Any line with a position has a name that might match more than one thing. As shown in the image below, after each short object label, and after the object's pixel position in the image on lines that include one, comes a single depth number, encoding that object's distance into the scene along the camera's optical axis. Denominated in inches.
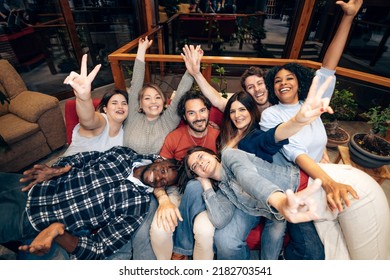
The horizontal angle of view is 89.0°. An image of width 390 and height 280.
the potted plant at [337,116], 100.6
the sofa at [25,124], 86.5
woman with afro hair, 53.1
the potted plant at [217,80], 93.4
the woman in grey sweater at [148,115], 73.9
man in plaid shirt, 50.9
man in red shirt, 53.4
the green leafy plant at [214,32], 224.2
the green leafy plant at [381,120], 73.0
